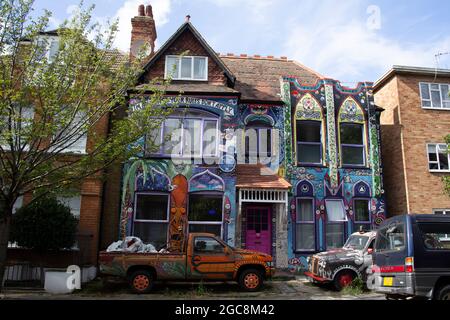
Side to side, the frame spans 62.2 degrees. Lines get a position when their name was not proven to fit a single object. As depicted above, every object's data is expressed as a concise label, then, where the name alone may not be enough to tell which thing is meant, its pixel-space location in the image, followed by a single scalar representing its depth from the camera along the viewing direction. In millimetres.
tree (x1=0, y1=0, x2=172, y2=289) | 8716
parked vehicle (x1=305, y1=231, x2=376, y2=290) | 11055
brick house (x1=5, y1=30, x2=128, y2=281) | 12062
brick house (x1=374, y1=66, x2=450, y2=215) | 16156
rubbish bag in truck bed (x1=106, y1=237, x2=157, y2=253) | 11461
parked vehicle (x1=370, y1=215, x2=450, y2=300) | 7746
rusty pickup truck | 10703
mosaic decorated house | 14359
